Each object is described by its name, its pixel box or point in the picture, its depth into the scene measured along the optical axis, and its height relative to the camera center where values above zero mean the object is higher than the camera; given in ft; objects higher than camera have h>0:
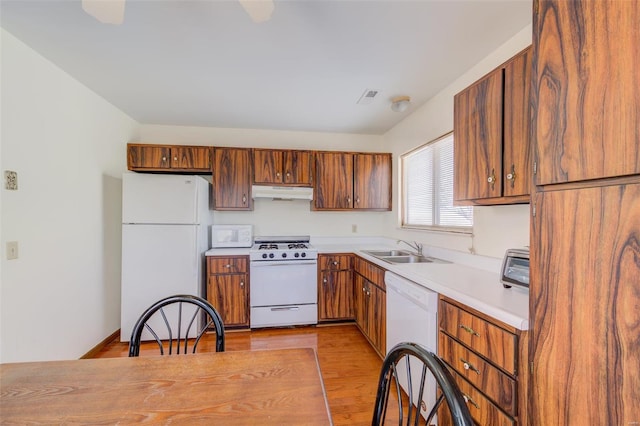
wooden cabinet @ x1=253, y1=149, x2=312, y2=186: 11.03 +1.89
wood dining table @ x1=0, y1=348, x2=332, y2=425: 2.45 -1.83
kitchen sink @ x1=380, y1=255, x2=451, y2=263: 8.59 -1.48
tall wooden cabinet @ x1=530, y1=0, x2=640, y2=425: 2.38 -0.01
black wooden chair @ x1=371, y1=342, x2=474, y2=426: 1.86 -1.33
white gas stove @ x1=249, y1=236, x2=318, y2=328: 10.17 -2.77
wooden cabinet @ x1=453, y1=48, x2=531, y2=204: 4.40 +1.42
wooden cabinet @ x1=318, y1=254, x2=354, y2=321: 10.59 -2.88
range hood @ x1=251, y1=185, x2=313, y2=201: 10.98 +0.85
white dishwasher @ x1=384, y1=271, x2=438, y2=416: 5.30 -2.26
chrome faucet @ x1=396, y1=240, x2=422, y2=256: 9.30 -1.13
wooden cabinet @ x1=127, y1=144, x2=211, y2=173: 10.23 +2.09
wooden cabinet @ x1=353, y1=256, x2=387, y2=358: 7.82 -2.89
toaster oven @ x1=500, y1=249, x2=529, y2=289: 4.52 -0.94
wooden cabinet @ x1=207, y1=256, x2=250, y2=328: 9.98 -2.75
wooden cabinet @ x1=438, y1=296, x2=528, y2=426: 3.55 -2.22
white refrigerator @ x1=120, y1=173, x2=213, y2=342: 9.12 -0.95
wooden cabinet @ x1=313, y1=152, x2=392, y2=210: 11.43 +1.38
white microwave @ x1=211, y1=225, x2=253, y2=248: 11.07 -0.93
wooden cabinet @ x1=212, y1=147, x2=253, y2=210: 10.73 +1.36
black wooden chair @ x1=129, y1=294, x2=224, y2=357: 4.04 -3.32
